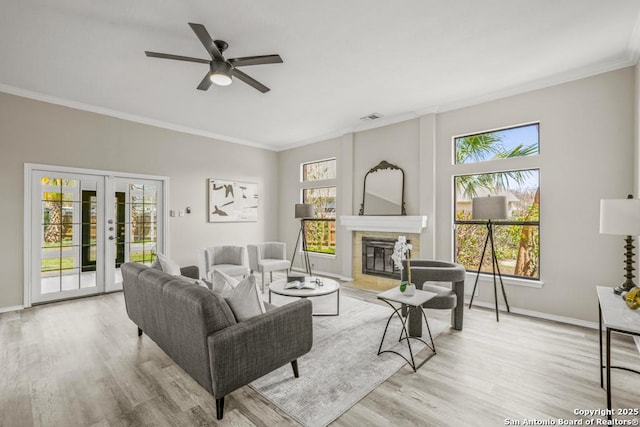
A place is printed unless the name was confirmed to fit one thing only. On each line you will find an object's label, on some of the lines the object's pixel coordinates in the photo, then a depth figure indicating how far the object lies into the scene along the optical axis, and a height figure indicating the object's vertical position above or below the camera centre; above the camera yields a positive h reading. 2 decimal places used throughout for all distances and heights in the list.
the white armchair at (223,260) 4.77 -0.77
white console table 1.69 -0.63
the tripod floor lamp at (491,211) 3.49 +0.06
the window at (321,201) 6.16 +0.32
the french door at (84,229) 4.08 -0.22
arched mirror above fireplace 4.98 +0.45
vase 2.73 -0.70
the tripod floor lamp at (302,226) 5.54 -0.23
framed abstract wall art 5.89 +0.31
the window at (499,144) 3.81 +1.00
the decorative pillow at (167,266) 2.92 -0.51
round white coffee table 3.33 -0.88
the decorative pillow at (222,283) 2.25 -0.54
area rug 2.00 -1.29
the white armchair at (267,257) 5.15 -0.79
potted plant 2.75 -0.42
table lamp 2.16 -0.02
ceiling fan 2.46 +1.38
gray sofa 1.80 -0.81
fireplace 5.08 -0.75
